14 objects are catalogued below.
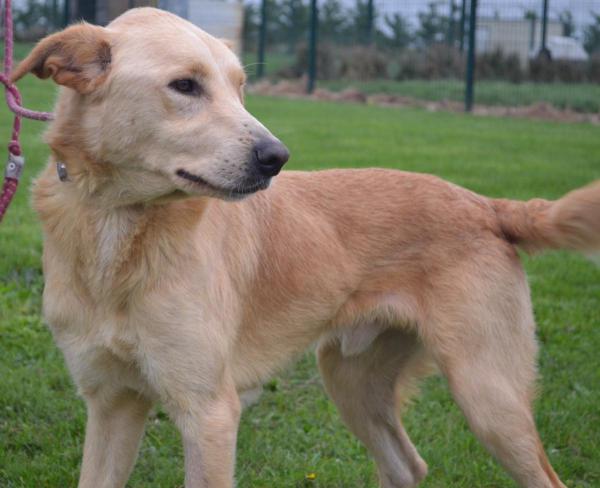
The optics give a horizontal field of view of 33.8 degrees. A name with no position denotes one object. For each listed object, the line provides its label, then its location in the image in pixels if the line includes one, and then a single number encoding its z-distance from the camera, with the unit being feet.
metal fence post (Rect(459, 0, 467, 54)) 73.82
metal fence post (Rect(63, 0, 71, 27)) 69.34
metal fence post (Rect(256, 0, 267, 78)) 80.79
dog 10.78
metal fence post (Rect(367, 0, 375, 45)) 83.73
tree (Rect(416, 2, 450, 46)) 80.64
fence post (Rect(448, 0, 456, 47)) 79.66
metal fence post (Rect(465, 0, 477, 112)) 67.41
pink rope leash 13.19
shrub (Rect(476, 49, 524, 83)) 77.25
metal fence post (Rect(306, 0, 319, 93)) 75.41
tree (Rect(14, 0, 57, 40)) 83.92
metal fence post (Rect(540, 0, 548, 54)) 74.59
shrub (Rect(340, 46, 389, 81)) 81.82
